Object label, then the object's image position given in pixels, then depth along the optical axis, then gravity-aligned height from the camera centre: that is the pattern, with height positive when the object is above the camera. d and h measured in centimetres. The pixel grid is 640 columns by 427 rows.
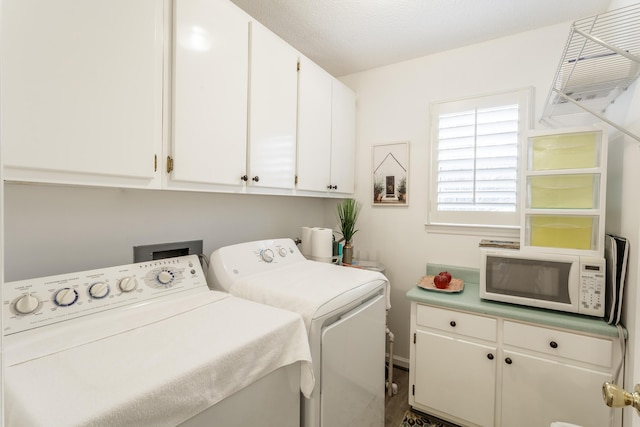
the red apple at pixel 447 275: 210 -44
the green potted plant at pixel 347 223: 242 -11
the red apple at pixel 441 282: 205 -47
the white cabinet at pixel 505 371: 153 -88
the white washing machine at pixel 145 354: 69 -41
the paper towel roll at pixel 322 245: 213 -25
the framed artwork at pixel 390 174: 255 +30
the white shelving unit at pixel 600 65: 121 +68
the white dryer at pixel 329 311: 123 -45
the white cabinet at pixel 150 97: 91 +42
